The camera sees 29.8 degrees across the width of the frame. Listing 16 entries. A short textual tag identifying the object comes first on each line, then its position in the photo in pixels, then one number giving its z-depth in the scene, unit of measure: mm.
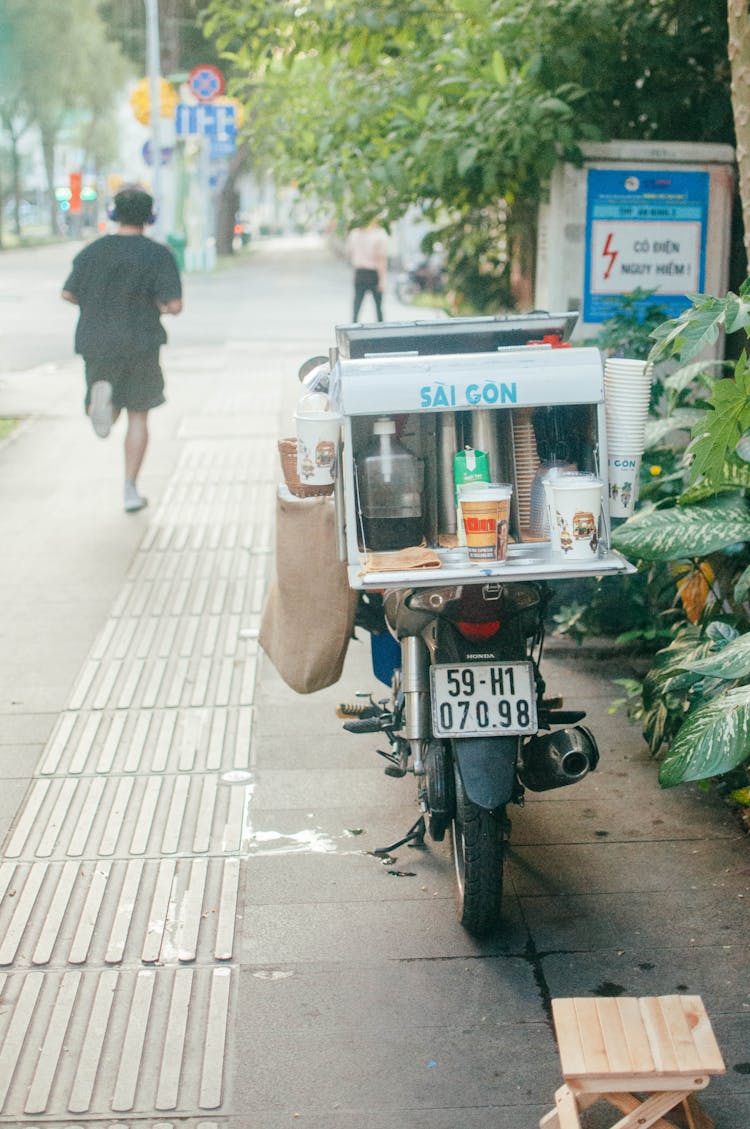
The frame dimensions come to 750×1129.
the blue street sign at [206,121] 23844
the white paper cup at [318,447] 3877
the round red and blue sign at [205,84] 23219
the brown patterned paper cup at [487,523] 3641
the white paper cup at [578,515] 3711
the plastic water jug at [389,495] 3912
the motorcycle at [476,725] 3857
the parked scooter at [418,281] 28266
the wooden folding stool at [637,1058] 2986
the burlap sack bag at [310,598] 4266
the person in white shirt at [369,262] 17672
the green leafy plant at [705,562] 3887
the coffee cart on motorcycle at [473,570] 3756
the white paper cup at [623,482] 3949
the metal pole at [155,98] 24516
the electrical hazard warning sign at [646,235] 7020
